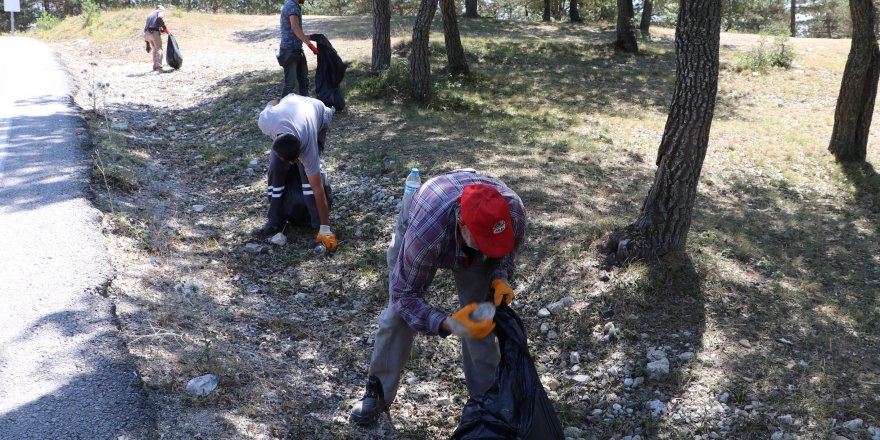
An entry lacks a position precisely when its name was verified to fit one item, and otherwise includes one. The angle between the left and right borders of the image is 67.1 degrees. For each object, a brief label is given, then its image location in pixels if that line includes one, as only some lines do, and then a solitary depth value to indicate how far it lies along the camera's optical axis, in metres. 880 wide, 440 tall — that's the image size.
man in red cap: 2.72
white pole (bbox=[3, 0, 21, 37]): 23.05
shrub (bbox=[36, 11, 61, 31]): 24.34
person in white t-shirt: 5.29
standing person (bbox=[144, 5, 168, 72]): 14.19
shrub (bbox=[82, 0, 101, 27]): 21.95
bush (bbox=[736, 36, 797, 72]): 14.86
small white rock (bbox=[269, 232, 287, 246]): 6.11
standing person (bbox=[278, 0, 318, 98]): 9.17
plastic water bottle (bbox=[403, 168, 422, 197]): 3.83
